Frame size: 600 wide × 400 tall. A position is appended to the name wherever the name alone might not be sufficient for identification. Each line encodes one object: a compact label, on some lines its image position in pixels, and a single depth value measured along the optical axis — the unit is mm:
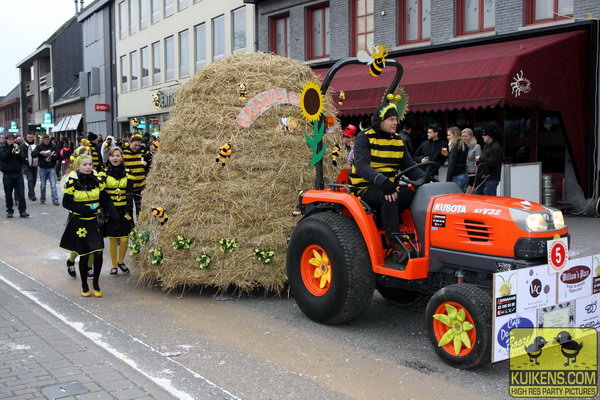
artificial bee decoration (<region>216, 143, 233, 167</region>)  6863
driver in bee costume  5434
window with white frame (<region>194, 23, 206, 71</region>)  27344
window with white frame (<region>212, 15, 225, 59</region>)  25688
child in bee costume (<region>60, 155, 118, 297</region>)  7043
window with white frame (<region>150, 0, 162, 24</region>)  31938
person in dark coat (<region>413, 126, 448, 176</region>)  11719
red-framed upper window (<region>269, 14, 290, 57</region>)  20562
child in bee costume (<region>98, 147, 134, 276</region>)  8148
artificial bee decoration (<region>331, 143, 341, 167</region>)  7570
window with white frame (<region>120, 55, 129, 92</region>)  36188
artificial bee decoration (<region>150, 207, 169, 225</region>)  7023
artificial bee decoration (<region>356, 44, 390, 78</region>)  5742
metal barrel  13328
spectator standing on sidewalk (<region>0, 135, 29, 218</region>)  14492
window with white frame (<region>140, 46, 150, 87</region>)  33272
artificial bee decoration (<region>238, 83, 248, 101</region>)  7077
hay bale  6812
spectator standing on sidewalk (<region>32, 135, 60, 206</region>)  16547
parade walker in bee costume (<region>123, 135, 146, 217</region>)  9609
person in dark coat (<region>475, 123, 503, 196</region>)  10516
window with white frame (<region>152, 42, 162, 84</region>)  32138
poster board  4359
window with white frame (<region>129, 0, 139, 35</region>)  34781
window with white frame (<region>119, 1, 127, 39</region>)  36344
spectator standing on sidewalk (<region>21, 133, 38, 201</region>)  17531
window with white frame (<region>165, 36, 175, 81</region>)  30516
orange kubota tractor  4590
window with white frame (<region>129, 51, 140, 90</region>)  34656
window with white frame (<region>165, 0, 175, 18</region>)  30230
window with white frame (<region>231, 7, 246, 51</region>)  23797
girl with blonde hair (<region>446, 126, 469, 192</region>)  11055
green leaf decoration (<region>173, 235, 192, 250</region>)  6863
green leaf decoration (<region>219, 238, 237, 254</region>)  6766
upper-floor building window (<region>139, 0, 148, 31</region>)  33406
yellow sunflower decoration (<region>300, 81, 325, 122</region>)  6254
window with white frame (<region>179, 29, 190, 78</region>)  28906
